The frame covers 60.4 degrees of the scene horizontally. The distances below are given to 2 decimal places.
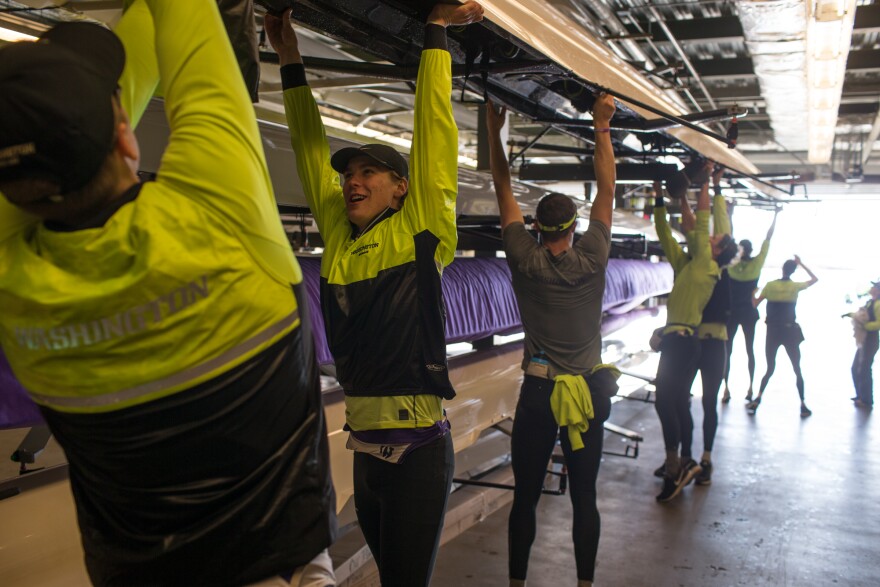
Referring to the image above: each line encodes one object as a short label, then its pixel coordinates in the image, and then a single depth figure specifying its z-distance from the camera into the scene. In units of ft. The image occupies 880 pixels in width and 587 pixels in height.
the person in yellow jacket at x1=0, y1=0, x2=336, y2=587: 2.86
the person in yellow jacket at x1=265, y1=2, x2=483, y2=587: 5.64
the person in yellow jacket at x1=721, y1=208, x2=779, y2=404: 22.79
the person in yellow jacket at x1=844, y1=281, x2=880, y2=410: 26.13
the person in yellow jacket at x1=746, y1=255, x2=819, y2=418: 25.34
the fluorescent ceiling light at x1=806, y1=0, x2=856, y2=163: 13.06
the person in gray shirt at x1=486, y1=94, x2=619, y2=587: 9.25
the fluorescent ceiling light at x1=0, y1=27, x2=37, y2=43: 7.25
